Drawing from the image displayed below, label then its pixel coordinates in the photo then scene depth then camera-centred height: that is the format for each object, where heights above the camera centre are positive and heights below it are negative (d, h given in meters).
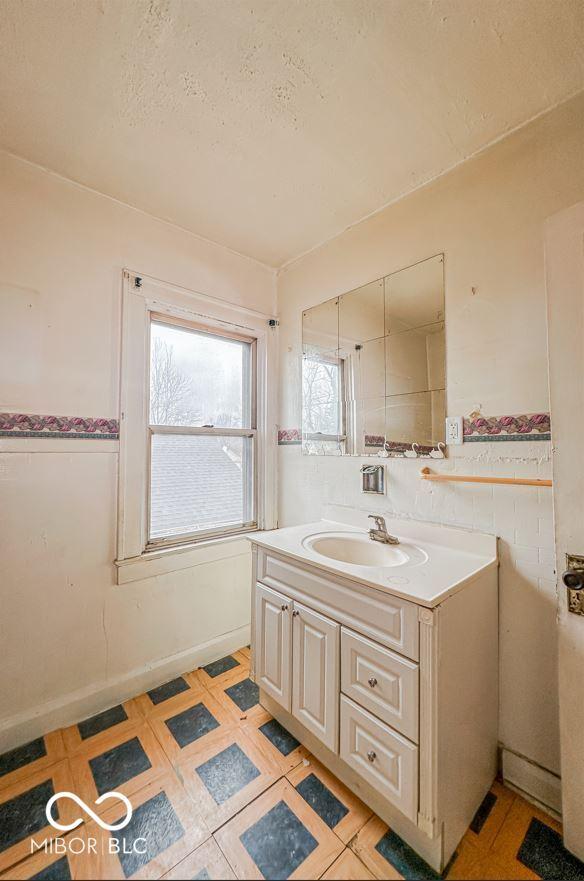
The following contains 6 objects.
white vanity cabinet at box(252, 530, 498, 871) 0.91 -0.73
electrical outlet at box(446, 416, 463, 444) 1.34 +0.08
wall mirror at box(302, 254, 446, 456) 1.43 +0.39
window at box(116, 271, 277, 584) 1.60 +0.12
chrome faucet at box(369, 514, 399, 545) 1.43 -0.36
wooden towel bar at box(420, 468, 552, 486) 1.15 -0.11
